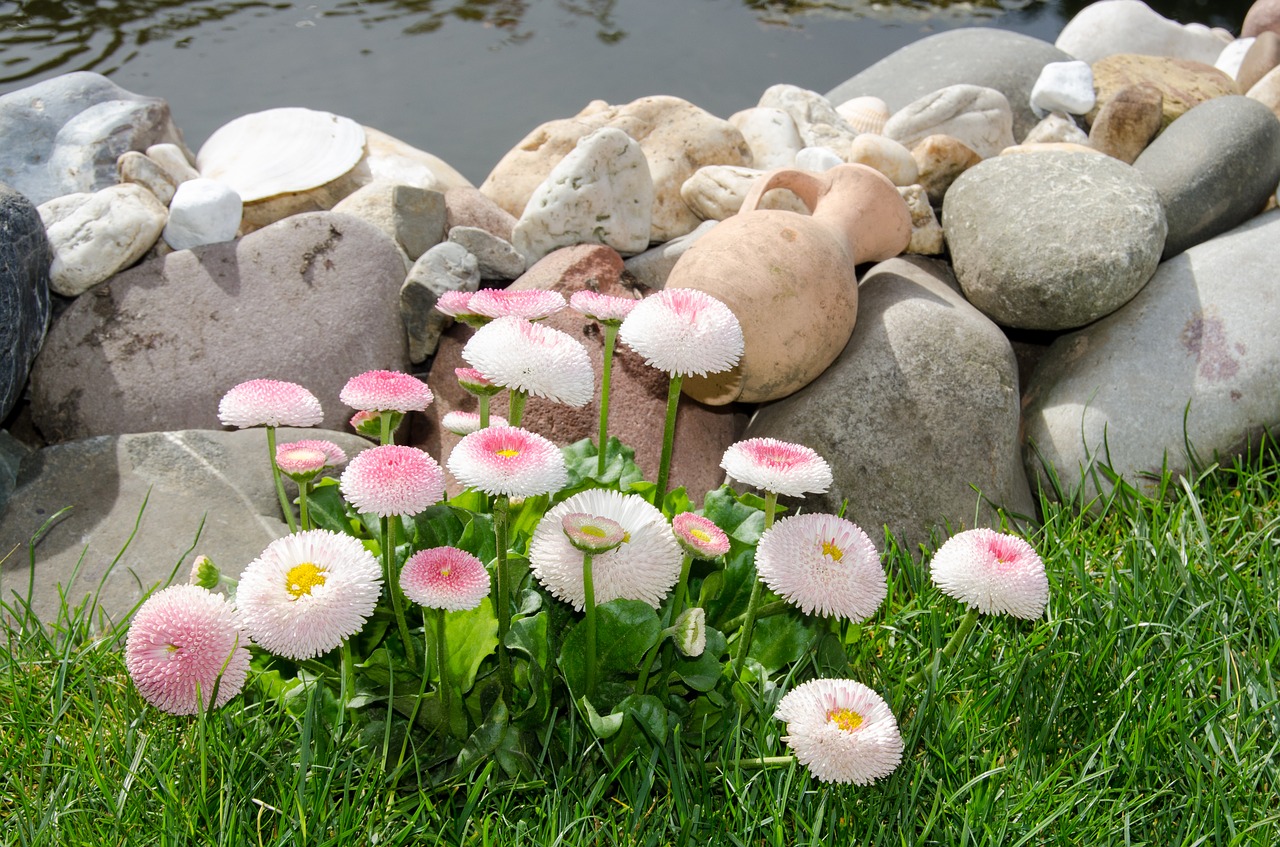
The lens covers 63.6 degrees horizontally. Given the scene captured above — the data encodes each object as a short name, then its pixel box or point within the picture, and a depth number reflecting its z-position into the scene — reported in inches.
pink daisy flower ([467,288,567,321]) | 68.7
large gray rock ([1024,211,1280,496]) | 112.0
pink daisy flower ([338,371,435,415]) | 66.5
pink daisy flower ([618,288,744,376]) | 64.9
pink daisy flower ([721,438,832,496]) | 63.0
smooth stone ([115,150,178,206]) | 127.7
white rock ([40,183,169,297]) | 115.4
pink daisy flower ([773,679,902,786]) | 57.0
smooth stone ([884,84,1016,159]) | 151.9
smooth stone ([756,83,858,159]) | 156.5
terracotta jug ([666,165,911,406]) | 99.3
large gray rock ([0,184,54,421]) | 103.1
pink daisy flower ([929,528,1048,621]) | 63.6
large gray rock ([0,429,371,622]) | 91.8
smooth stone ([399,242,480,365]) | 113.4
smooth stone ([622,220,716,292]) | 126.4
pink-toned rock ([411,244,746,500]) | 108.6
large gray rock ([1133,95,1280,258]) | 123.0
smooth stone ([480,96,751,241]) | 136.3
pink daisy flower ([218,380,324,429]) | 65.5
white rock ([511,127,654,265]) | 121.3
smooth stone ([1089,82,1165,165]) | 137.6
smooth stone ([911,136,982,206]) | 132.8
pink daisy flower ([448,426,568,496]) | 54.7
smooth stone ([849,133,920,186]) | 131.3
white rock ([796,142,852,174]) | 138.6
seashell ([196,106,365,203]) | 145.3
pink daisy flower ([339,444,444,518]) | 56.7
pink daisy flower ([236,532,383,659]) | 54.5
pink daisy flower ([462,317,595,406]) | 60.3
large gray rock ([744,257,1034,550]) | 104.7
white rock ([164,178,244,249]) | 120.1
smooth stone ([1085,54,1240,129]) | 156.2
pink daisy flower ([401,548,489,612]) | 57.1
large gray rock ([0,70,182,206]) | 134.2
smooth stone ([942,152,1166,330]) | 112.0
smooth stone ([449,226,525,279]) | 120.6
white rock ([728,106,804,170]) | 149.2
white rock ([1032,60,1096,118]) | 159.9
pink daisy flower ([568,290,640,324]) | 70.1
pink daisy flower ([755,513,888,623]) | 61.2
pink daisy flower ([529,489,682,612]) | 63.0
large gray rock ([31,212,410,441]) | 112.0
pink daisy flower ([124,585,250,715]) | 60.0
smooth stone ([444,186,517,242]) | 133.1
